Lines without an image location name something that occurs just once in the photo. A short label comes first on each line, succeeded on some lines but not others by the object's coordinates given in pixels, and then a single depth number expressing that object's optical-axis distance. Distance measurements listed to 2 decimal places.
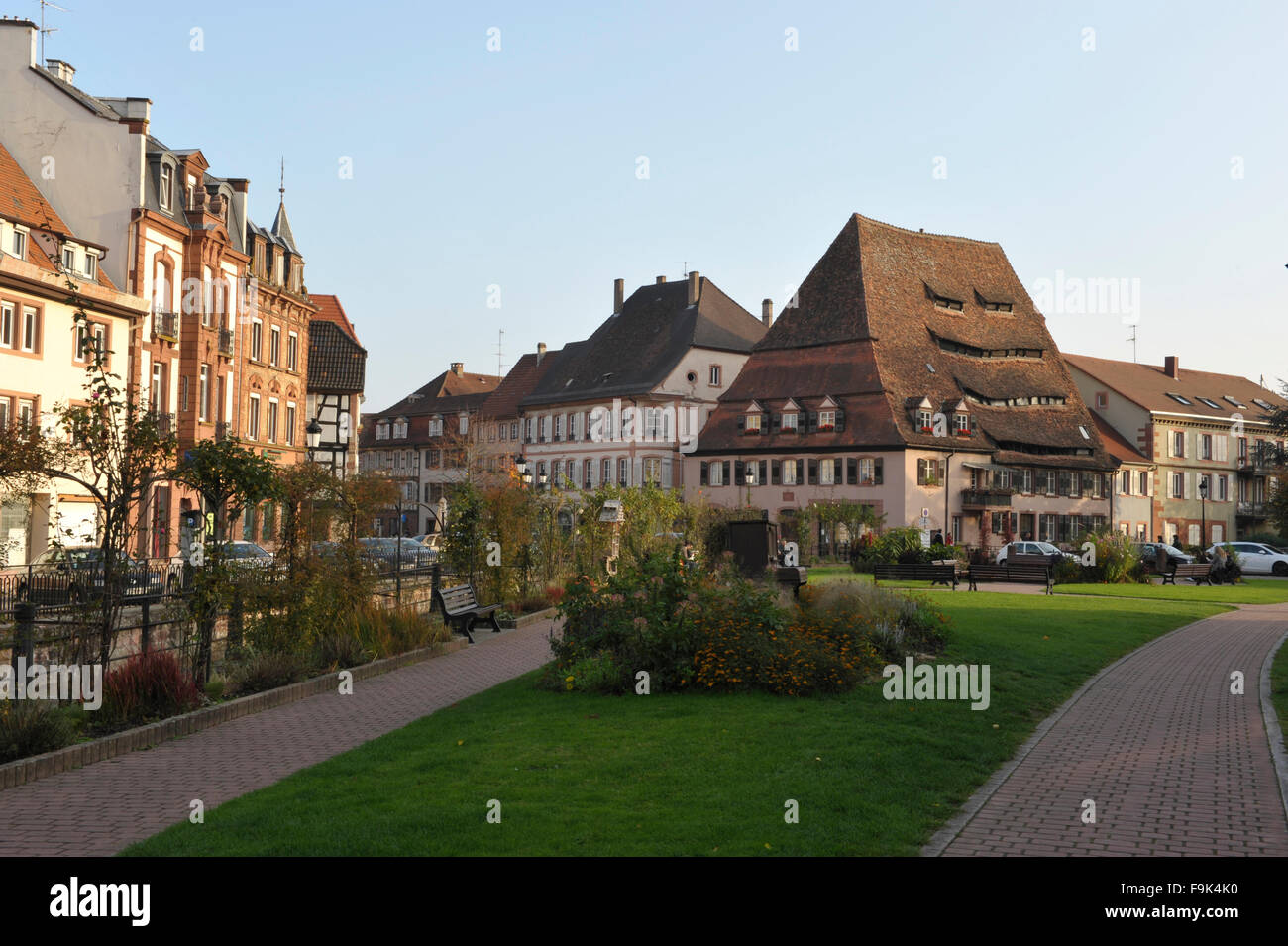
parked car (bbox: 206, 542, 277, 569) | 15.21
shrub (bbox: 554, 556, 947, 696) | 14.69
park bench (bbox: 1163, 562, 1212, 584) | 43.28
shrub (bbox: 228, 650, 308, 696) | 15.11
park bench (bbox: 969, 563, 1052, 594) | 38.06
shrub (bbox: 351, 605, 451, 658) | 18.73
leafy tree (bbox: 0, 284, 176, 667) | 13.18
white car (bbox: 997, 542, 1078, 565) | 48.41
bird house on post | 32.84
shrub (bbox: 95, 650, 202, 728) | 12.74
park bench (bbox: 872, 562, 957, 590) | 38.28
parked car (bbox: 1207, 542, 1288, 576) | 55.75
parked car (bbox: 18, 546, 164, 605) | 13.20
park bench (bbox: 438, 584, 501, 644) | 22.41
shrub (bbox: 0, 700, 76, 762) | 10.91
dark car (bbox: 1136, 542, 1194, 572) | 45.84
